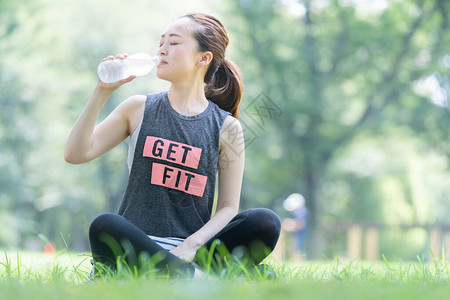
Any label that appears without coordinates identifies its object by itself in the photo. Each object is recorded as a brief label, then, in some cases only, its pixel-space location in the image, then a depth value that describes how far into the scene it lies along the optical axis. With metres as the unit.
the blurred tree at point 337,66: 28.17
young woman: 4.98
